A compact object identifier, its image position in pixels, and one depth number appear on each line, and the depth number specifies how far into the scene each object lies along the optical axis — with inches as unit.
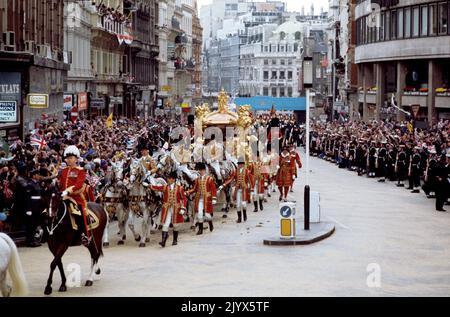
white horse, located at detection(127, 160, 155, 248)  972.6
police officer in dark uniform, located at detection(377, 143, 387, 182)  1819.4
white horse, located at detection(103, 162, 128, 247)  979.9
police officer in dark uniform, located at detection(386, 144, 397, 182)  1745.9
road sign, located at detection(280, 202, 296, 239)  962.7
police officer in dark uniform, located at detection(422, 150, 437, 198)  1427.2
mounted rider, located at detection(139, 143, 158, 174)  995.3
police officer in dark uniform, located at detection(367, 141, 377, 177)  1870.1
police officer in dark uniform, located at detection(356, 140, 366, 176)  1963.6
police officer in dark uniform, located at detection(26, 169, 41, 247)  954.1
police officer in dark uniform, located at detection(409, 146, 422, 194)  1596.9
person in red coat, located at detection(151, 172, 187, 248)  960.9
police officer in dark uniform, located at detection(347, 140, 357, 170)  2073.1
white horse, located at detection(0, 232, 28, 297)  611.8
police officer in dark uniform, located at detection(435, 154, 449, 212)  1305.4
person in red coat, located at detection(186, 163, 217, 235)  1048.2
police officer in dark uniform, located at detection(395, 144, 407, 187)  1700.4
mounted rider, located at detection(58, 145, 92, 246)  753.0
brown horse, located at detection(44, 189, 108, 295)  739.4
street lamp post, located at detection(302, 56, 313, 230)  1043.9
